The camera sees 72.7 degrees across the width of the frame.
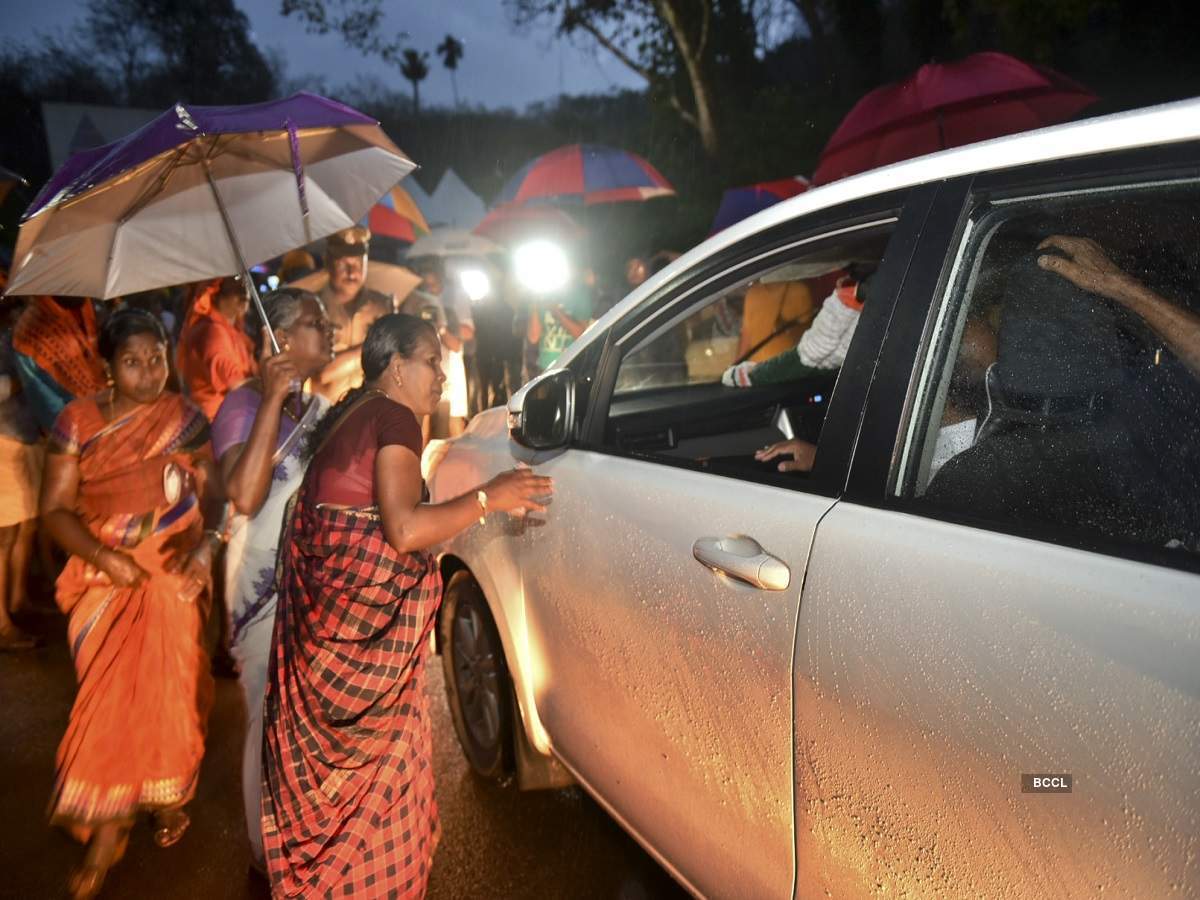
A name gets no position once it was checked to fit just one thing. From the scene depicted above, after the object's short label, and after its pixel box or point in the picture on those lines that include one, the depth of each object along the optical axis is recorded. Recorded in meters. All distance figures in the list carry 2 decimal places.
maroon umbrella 4.70
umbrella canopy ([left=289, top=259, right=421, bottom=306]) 6.11
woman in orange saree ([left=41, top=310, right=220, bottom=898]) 2.49
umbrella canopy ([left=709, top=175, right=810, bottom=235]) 8.99
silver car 0.99
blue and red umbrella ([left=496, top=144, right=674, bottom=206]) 8.09
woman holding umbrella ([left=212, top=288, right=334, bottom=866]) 2.35
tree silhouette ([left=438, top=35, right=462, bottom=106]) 67.31
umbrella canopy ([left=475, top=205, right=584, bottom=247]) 9.66
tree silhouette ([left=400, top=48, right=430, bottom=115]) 61.75
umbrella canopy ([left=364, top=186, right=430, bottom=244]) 7.15
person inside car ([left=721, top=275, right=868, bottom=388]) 2.75
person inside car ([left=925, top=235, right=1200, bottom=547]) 1.10
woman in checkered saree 2.02
